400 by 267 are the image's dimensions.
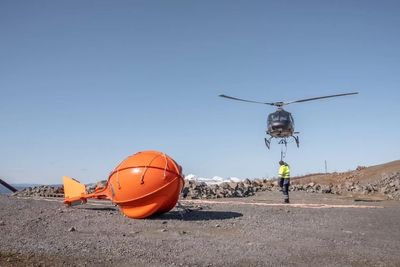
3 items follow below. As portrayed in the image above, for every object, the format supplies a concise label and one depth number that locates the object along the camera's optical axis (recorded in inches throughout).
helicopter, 967.0
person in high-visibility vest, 748.0
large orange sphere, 465.4
